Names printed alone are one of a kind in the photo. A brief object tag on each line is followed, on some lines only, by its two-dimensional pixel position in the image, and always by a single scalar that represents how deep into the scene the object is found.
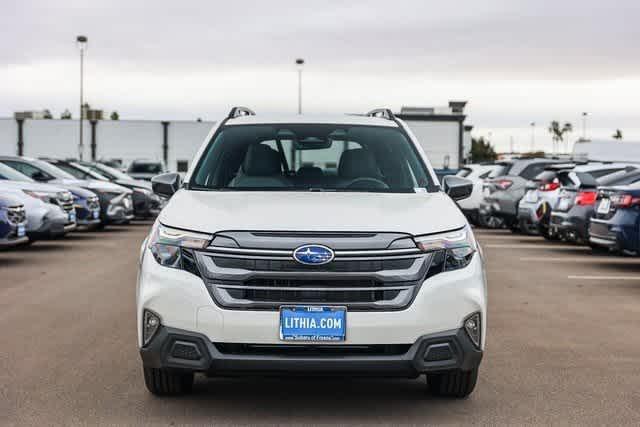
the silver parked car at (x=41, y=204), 17.08
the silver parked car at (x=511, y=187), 23.36
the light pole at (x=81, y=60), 52.94
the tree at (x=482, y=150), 166.75
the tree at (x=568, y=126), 199.00
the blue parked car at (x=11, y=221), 14.70
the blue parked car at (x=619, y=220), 13.98
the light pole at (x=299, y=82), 67.56
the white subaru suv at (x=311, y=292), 5.54
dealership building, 74.31
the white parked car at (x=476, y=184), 26.38
